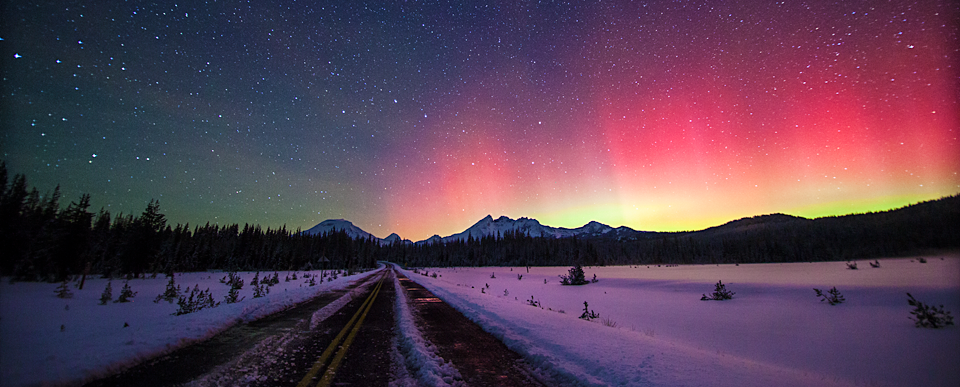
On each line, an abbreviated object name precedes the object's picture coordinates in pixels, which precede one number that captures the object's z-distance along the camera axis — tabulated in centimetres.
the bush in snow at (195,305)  1091
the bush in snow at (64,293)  1652
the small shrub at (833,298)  1538
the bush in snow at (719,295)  1944
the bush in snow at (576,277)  3478
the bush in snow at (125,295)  1555
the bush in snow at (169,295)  1570
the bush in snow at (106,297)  1477
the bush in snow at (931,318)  1001
